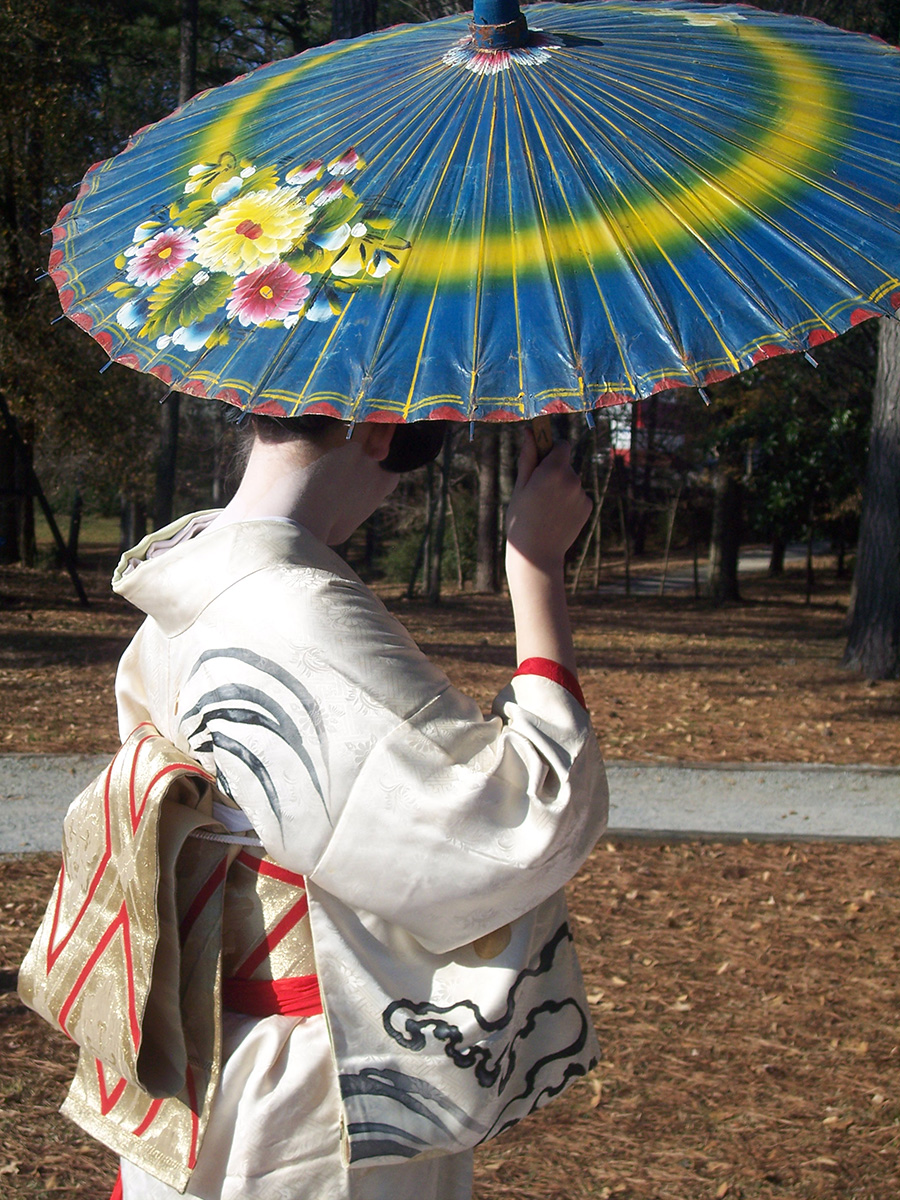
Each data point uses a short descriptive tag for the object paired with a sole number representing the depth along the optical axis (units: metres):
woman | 1.30
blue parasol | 1.40
